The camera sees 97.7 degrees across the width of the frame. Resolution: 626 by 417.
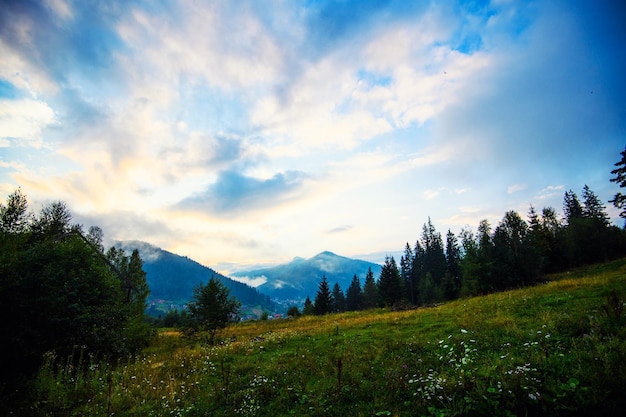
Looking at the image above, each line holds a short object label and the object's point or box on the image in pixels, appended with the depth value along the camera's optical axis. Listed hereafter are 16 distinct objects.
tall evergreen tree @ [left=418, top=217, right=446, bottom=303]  69.44
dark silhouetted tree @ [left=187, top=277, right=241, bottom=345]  23.58
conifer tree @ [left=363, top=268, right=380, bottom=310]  91.23
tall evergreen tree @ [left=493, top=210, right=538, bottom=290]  48.84
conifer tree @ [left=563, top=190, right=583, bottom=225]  80.56
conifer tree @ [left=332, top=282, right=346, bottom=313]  107.94
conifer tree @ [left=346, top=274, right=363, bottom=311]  104.56
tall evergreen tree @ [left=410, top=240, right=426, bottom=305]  88.97
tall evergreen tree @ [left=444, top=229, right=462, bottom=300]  67.27
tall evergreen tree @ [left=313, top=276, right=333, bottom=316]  68.24
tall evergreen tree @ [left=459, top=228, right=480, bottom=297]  50.22
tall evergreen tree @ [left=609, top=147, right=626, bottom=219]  43.09
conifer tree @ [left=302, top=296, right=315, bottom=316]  73.12
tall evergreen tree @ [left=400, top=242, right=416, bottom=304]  98.57
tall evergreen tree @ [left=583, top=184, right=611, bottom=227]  76.53
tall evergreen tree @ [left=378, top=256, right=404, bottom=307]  70.31
